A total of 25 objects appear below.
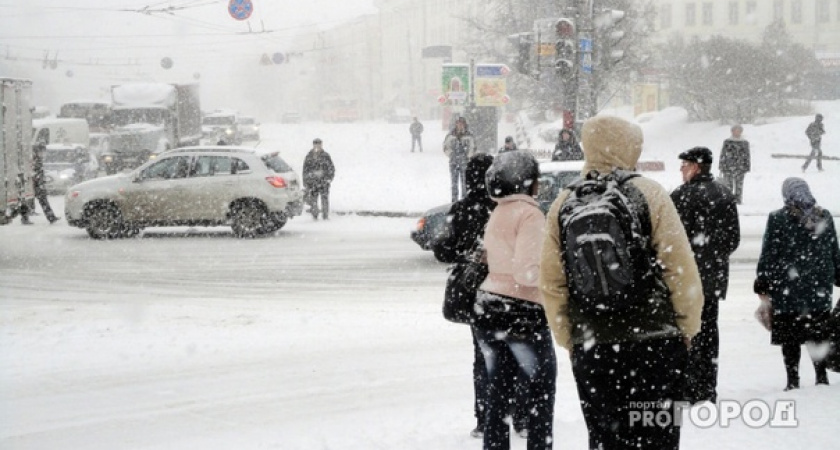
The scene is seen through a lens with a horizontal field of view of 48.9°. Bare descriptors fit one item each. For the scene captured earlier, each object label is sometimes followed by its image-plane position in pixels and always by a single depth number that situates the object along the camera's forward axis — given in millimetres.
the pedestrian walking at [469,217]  5156
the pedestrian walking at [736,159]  21016
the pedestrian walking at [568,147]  18516
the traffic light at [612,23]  18422
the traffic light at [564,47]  18219
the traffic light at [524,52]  18922
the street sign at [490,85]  33438
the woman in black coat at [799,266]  6523
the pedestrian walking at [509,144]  18812
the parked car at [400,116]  76750
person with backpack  3564
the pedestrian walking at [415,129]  44094
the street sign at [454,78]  31531
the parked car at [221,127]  50331
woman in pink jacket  4691
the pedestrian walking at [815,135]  29844
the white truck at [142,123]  34375
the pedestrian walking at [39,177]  20209
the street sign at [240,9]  27875
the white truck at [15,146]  15344
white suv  17641
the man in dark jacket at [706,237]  6418
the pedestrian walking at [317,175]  20500
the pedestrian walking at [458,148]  21609
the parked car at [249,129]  55969
